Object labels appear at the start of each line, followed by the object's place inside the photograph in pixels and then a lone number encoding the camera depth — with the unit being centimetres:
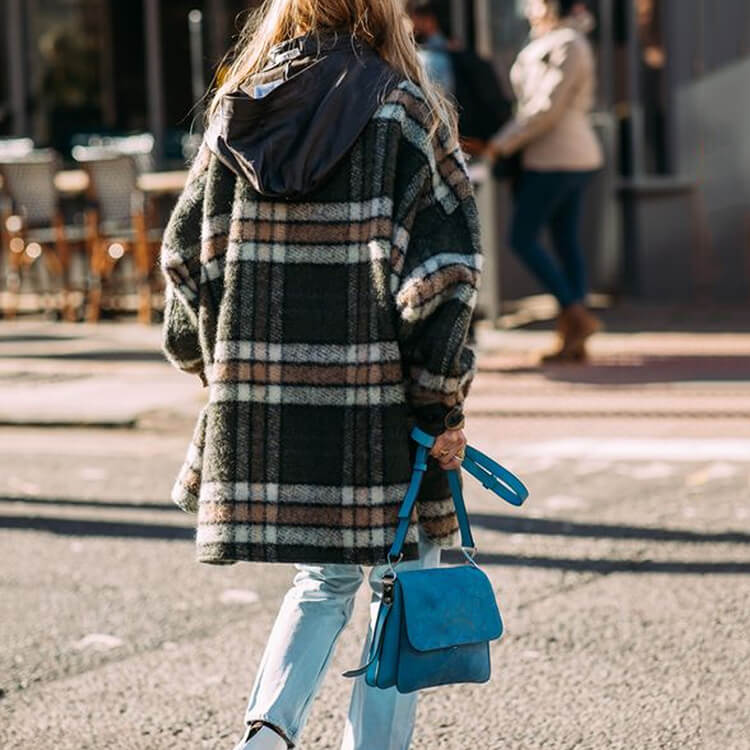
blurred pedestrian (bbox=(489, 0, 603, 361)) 1021
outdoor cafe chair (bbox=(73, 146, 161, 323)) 1335
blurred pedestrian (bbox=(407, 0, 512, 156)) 1012
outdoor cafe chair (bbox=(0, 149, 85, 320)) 1377
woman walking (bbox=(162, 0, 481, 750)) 316
